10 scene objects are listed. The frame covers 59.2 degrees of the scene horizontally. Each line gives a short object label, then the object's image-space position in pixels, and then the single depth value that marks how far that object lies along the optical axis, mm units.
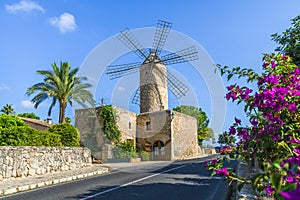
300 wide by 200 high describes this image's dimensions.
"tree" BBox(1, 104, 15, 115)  43094
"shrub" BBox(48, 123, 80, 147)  15633
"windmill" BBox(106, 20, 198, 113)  34281
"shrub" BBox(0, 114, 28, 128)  13617
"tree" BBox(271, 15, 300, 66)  6512
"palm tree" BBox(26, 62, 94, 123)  25328
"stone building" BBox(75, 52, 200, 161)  26703
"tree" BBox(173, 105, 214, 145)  48875
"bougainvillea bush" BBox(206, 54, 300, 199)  3090
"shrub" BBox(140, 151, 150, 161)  26806
